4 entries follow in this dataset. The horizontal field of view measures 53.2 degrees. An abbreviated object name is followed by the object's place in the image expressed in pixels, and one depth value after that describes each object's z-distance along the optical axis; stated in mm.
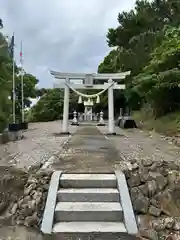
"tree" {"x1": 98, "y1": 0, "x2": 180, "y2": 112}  11625
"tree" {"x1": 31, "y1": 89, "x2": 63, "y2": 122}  17788
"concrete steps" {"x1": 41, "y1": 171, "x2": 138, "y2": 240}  2233
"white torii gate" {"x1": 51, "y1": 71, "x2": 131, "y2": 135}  7674
